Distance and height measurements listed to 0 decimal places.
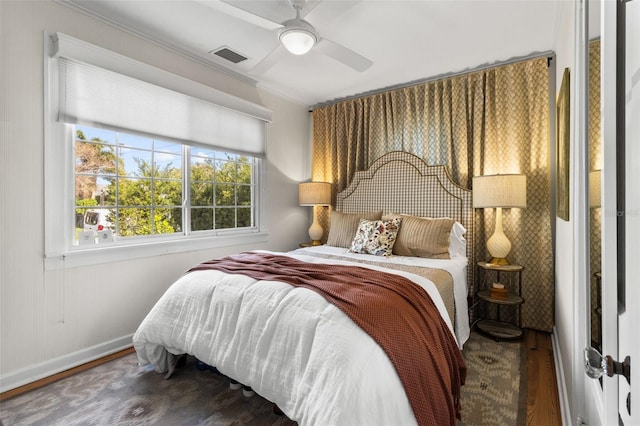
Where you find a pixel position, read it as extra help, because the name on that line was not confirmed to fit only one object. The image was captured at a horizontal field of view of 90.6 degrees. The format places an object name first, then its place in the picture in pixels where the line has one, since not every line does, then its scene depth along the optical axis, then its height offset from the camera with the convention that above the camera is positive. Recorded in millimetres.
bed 1279 -621
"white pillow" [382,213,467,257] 3066 -303
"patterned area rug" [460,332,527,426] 1739 -1125
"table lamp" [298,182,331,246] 4016 +192
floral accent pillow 2990 -258
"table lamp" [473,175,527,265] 2699 +109
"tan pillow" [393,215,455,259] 2846 -255
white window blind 2293 +922
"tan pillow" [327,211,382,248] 3449 -177
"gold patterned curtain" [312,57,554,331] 2945 +783
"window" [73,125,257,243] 2510 +252
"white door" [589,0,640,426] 548 +23
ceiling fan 1875 +1153
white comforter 1242 -666
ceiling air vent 2949 +1511
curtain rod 2980 +1475
